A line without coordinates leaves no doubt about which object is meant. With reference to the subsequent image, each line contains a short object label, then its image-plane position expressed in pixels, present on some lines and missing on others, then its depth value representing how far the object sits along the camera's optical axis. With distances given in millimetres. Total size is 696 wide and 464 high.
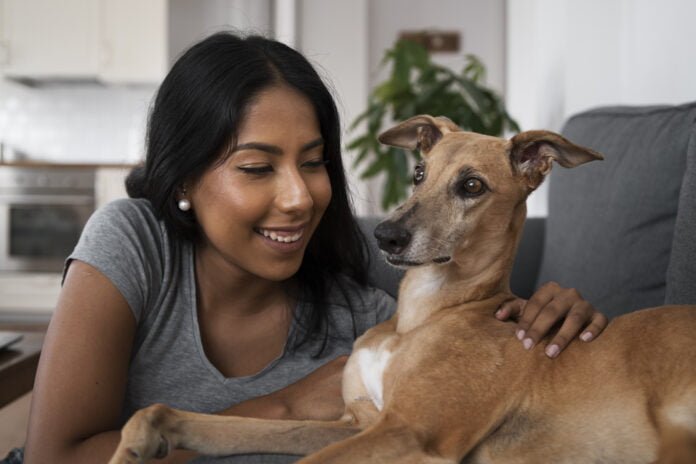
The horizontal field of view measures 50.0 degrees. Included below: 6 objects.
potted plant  3506
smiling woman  1330
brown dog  1178
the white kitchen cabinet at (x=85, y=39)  5605
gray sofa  1516
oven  5270
